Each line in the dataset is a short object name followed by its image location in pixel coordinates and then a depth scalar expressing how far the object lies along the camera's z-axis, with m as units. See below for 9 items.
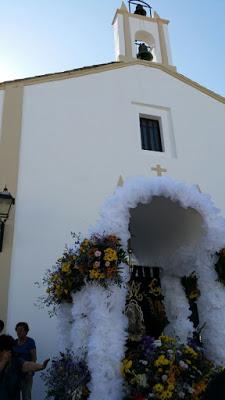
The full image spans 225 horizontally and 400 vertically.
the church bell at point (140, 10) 12.53
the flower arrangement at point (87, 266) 5.07
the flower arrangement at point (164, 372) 4.62
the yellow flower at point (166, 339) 5.12
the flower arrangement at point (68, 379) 4.78
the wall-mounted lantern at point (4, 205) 7.24
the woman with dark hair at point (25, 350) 5.46
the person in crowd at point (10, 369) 4.37
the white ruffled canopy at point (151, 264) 4.83
